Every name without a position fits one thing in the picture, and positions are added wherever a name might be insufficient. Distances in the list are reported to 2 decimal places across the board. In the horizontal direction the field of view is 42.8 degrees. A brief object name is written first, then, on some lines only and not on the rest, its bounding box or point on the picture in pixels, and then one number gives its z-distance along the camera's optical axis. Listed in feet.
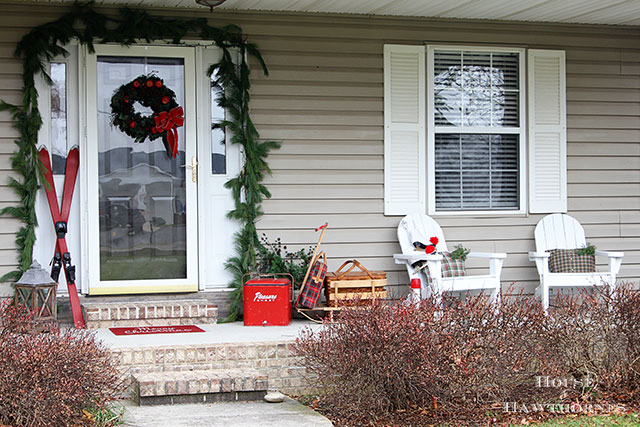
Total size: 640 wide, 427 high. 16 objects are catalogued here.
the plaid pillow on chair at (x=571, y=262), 22.25
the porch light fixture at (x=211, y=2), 17.58
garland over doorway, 19.60
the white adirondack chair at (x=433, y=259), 20.24
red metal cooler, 19.66
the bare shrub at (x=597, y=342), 15.67
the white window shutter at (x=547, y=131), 22.99
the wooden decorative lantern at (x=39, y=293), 18.10
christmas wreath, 20.36
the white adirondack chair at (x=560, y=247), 21.16
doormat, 18.57
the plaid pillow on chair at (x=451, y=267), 21.24
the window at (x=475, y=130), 22.58
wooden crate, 20.12
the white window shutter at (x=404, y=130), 22.07
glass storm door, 20.25
